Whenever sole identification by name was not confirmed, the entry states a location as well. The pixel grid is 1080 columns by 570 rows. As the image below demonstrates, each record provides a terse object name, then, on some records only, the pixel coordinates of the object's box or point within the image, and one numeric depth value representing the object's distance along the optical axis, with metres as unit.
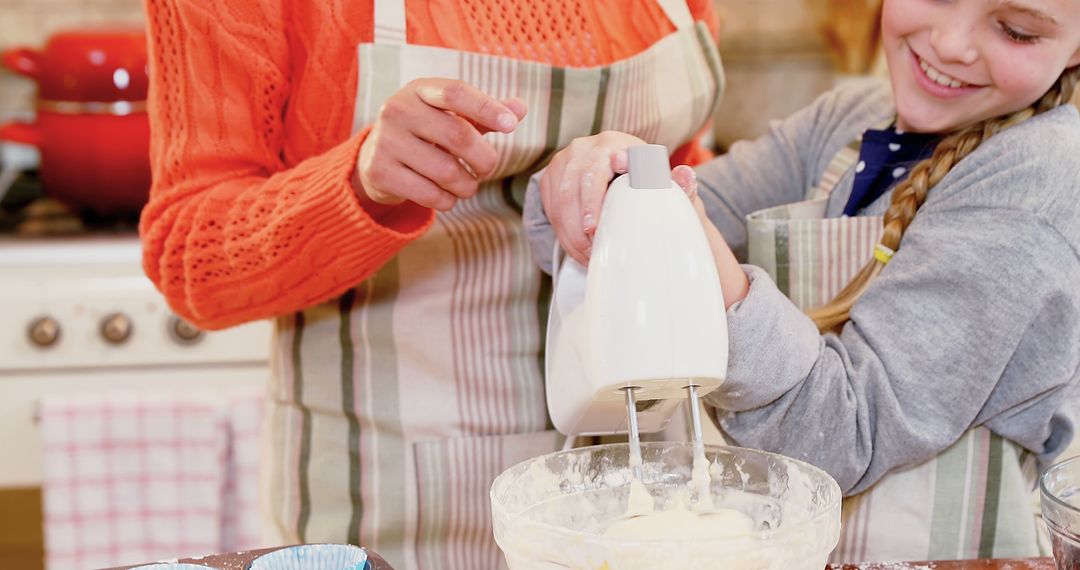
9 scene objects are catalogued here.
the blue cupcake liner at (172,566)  0.68
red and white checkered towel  1.78
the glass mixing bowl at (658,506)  0.62
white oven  1.80
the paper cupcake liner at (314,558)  0.68
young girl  0.84
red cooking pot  1.83
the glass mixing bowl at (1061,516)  0.67
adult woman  0.94
